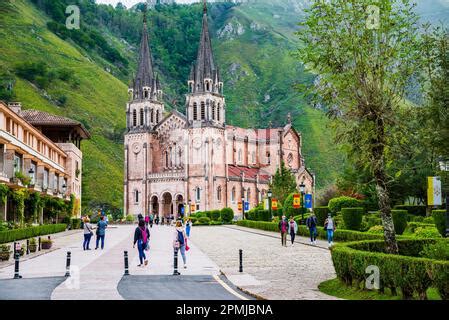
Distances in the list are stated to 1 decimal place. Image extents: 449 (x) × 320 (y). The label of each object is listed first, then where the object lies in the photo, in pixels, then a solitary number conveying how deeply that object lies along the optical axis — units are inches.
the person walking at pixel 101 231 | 1319.9
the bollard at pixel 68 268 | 796.0
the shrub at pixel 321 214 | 1971.0
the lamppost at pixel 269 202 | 2303.6
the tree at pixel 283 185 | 3100.4
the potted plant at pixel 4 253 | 1053.2
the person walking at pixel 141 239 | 908.6
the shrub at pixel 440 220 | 1242.0
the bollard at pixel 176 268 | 811.8
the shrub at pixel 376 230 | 1384.0
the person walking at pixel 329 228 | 1380.2
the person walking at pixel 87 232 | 1278.3
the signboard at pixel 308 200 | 1946.4
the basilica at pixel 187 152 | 3848.4
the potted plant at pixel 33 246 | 1253.7
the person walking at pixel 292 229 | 1437.9
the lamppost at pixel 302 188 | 1716.0
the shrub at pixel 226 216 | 3415.4
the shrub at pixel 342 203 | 1963.6
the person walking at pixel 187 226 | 1479.8
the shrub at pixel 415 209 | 1891.0
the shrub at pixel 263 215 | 2710.9
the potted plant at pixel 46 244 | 1348.4
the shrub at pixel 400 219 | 1435.8
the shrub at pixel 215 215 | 3462.1
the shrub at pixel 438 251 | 600.4
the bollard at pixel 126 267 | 802.8
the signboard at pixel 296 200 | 1951.3
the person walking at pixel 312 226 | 1448.1
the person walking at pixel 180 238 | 897.6
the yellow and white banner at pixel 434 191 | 1119.6
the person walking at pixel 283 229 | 1347.3
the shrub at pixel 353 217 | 1604.3
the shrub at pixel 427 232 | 1162.2
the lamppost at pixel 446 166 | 872.3
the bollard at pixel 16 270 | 779.9
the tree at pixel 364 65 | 699.4
